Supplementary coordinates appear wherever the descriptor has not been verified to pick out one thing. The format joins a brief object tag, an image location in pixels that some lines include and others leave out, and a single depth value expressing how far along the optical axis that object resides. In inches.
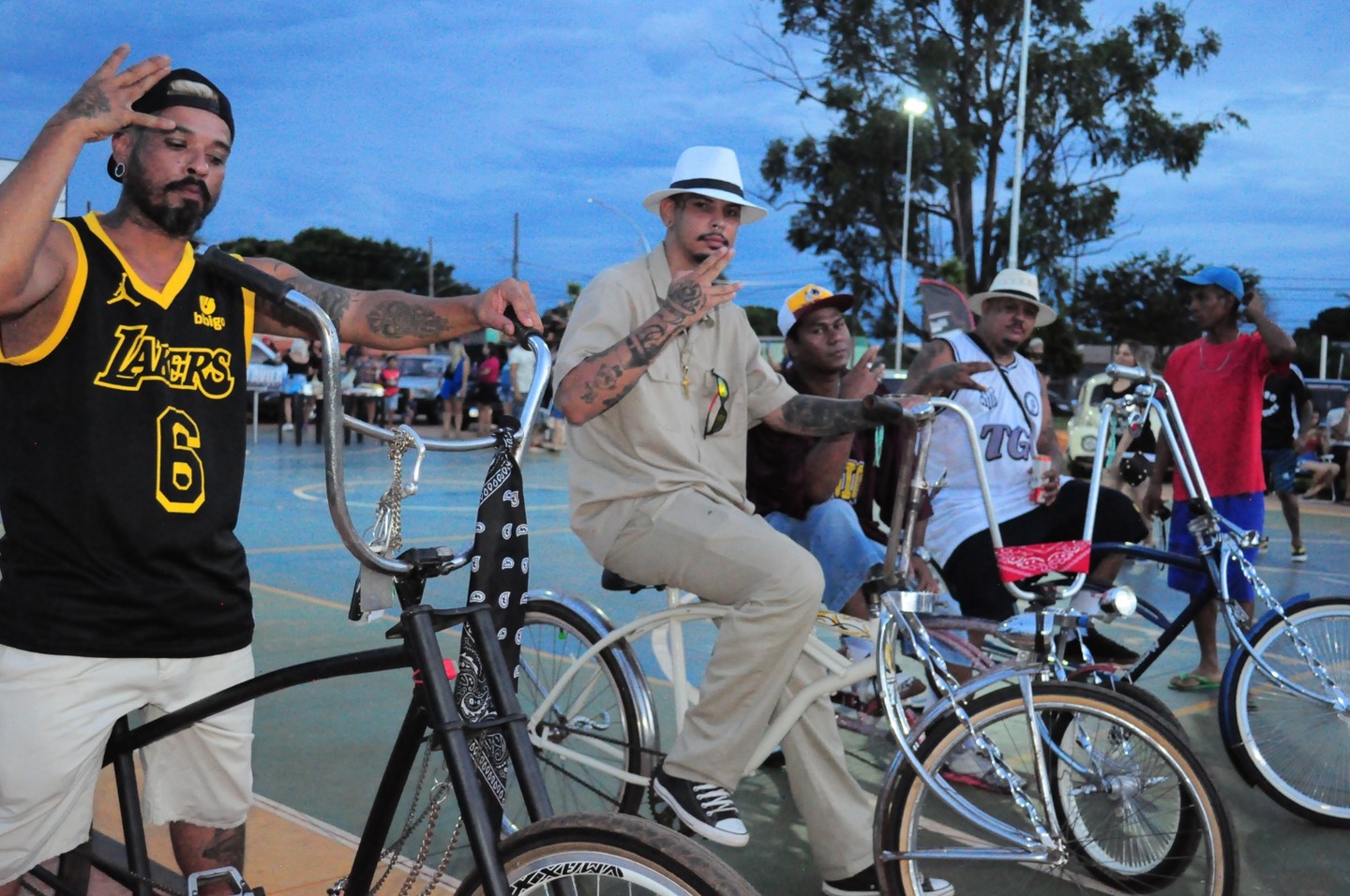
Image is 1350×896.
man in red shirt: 245.8
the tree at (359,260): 3280.0
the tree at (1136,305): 2041.1
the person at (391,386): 1040.2
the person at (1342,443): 661.3
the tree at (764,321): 3211.1
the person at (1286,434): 389.1
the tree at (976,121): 1416.1
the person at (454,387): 965.2
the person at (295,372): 892.6
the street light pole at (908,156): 1419.8
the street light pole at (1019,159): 1095.0
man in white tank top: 186.2
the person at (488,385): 895.7
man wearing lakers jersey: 97.8
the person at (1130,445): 210.5
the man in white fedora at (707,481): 136.9
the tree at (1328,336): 2466.8
